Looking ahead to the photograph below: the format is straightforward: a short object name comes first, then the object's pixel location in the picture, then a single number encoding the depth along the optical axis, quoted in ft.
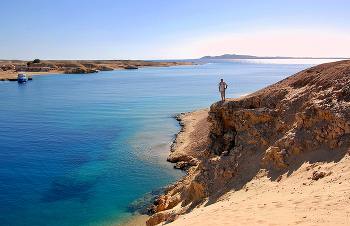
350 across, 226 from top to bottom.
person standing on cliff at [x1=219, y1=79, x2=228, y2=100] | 56.13
